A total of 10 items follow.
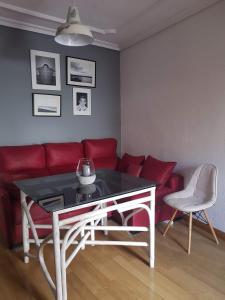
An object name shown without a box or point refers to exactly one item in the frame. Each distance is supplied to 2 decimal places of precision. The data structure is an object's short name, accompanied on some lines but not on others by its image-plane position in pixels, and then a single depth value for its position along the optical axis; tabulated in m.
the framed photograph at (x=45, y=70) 3.15
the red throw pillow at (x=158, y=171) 2.66
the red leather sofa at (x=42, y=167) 2.23
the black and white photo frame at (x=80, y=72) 3.44
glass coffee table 1.43
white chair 2.25
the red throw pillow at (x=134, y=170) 2.78
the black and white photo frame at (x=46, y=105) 3.21
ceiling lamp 1.71
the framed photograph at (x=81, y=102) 3.55
